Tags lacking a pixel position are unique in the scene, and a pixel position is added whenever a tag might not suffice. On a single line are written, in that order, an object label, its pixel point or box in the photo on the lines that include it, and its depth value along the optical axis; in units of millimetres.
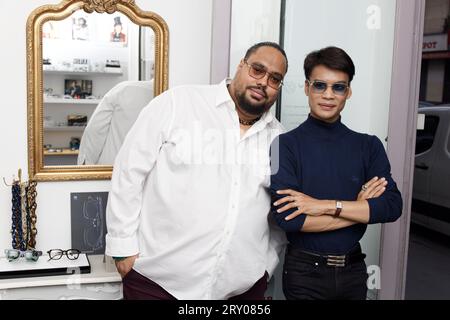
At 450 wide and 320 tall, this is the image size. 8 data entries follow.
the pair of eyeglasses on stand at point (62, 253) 2263
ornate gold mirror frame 2186
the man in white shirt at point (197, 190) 1878
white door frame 2506
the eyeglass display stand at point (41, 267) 2070
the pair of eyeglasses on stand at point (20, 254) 2172
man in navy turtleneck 1792
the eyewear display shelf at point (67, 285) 2023
